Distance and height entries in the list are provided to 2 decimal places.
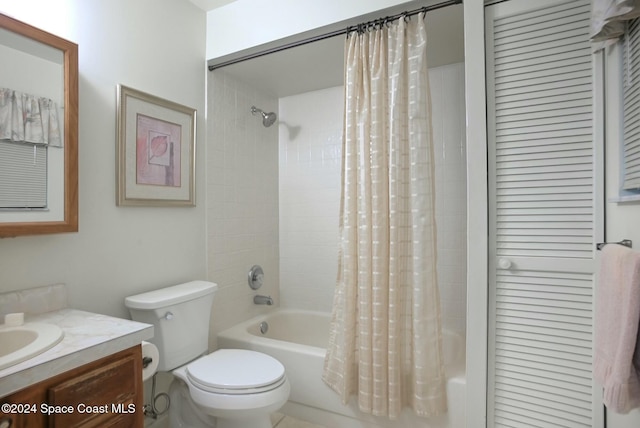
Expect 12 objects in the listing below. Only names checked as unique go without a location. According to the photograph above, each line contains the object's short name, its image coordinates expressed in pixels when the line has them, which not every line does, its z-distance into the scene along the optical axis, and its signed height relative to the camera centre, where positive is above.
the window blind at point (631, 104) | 1.00 +0.34
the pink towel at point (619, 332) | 0.81 -0.31
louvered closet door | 1.28 -0.01
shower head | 2.53 +0.73
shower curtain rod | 1.59 +0.98
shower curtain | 1.58 -0.11
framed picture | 1.66 +0.34
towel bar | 1.06 -0.10
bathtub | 1.60 -0.93
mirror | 1.21 +0.34
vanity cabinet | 0.84 -0.52
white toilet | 1.44 -0.74
